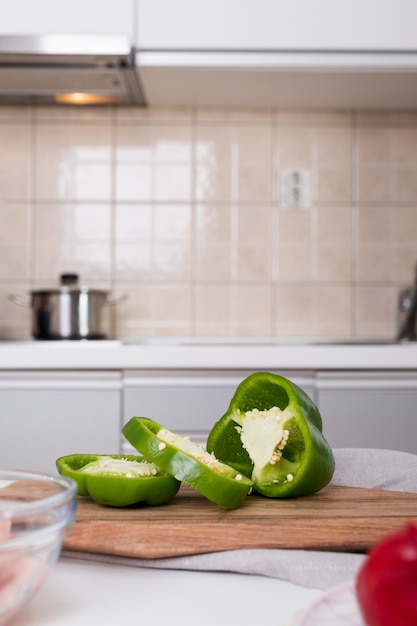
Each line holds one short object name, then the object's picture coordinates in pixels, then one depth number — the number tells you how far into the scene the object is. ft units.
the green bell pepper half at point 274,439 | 2.15
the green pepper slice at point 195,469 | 1.92
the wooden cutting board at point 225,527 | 1.72
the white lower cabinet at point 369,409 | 5.94
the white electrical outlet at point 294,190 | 8.05
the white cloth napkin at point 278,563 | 1.60
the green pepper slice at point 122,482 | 1.95
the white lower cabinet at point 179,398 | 5.92
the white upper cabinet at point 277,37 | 6.64
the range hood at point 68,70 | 6.48
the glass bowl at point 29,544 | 1.22
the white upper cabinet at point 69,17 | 6.61
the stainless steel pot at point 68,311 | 6.82
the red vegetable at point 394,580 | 1.02
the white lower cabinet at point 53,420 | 5.88
